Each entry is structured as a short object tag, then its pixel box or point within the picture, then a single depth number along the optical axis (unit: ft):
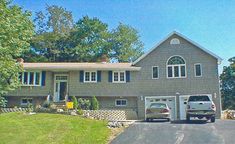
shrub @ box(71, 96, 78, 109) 94.13
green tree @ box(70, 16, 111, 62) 168.86
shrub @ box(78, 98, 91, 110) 96.94
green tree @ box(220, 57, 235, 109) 177.78
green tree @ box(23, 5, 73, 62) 167.02
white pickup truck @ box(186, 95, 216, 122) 73.87
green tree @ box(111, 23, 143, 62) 181.98
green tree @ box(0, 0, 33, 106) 64.80
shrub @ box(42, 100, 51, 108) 92.02
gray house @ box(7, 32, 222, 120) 103.91
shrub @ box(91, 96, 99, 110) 97.66
